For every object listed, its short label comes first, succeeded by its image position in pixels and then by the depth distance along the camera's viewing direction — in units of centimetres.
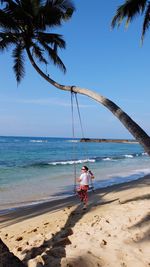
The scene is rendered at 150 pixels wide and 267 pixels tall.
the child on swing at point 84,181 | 690
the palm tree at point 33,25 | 706
